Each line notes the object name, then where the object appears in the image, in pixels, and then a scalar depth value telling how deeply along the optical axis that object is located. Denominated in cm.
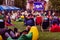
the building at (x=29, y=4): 3694
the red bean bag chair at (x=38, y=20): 924
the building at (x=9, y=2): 3958
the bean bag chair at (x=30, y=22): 902
